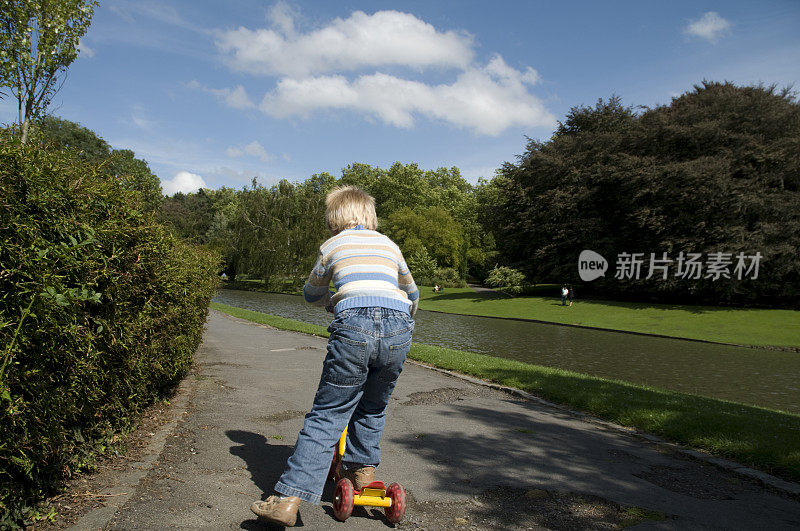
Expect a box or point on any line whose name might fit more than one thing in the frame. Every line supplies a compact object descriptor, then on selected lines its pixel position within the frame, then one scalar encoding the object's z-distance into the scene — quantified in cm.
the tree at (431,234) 6375
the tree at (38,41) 1165
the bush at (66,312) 246
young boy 302
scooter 312
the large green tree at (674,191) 3197
